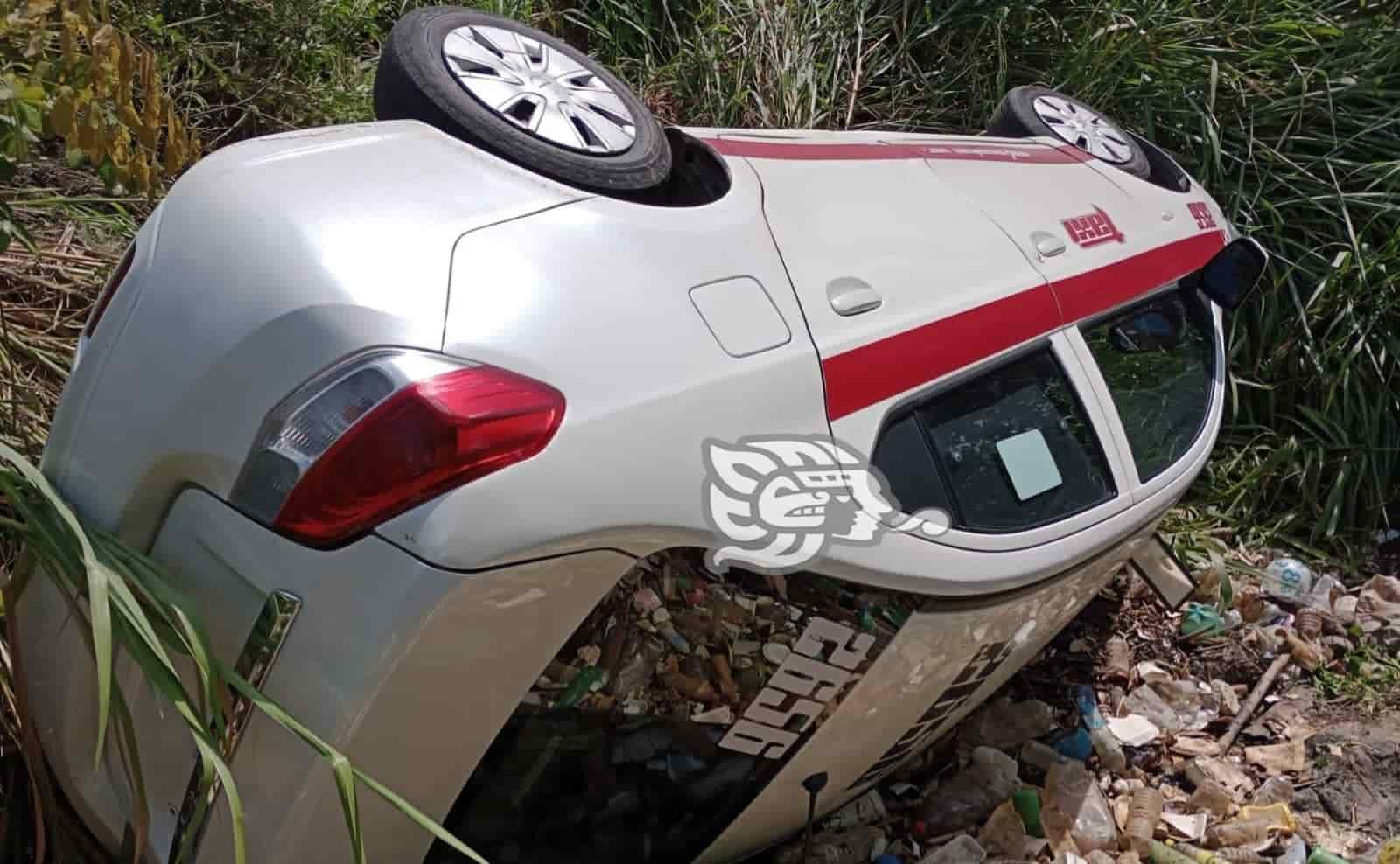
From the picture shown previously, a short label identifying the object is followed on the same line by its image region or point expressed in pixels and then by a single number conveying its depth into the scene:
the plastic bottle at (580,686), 1.92
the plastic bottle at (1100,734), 3.43
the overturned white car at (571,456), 1.69
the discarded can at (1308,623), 4.09
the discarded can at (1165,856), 3.11
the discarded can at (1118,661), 3.77
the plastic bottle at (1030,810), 3.04
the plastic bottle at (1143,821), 3.15
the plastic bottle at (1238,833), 3.24
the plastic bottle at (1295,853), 3.20
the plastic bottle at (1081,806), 3.10
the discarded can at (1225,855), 3.17
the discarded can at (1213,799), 3.34
